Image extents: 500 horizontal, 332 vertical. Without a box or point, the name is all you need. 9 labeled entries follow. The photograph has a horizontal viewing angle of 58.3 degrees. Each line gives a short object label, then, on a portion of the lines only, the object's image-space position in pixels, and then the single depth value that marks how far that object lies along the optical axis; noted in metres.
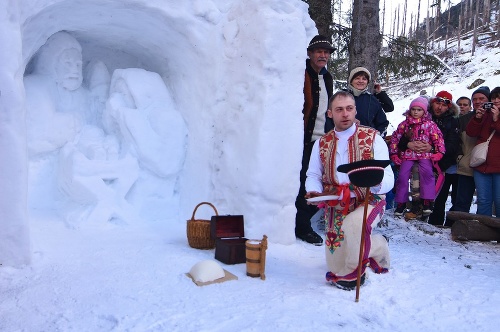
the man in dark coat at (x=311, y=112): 3.85
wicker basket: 3.31
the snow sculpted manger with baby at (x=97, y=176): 3.73
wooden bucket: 2.79
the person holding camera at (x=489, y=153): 4.01
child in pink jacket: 4.33
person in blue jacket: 4.16
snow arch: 3.57
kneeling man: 2.59
